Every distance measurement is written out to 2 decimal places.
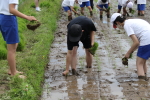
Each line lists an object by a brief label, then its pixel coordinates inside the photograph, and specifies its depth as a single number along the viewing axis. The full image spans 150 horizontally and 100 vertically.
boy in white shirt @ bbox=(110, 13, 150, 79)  5.68
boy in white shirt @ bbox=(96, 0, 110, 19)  12.16
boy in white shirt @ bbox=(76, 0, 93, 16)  12.64
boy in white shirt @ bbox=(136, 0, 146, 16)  12.72
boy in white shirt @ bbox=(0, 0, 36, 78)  5.11
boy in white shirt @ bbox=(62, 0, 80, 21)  11.40
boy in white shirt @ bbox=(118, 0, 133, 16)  12.38
